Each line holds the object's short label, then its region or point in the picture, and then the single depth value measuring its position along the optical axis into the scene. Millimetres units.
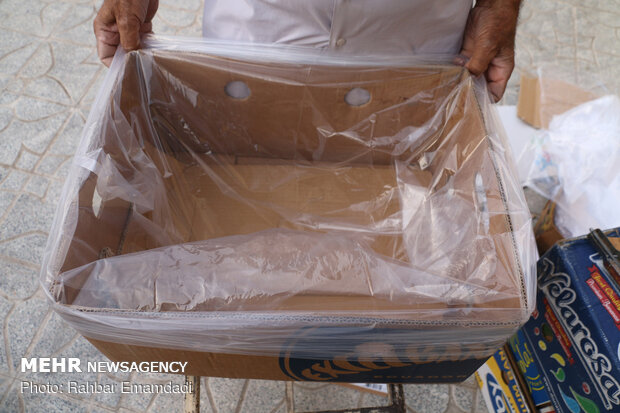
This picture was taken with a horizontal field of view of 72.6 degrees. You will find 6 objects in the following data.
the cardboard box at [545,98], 1244
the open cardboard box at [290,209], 519
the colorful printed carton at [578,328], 609
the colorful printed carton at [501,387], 808
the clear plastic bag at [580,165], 968
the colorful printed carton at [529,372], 750
